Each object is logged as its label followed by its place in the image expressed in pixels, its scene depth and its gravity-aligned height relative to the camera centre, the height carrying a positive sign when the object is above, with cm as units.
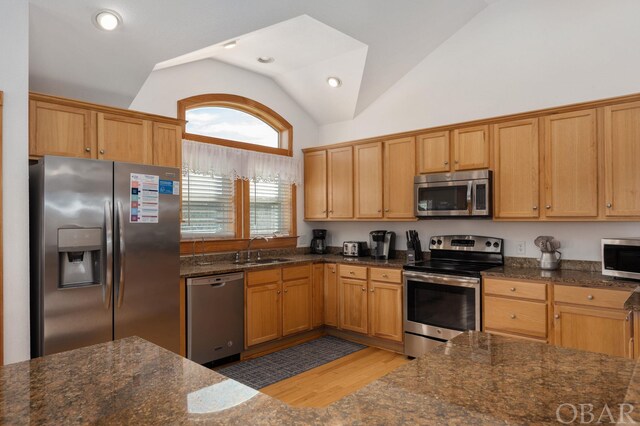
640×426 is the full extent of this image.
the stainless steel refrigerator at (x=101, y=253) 258 -28
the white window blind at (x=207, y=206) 418 +8
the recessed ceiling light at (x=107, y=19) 279 +139
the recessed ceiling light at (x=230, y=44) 381 +167
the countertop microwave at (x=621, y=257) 288 -35
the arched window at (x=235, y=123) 427 +107
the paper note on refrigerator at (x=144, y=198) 296 +12
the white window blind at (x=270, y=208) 481 +6
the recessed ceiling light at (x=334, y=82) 462 +154
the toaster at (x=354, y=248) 482 -44
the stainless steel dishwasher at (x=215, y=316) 351 -96
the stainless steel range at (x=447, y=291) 354 -74
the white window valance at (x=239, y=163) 416 +58
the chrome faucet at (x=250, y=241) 458 -33
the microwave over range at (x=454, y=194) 370 +17
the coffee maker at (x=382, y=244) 461 -37
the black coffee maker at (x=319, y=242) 530 -39
